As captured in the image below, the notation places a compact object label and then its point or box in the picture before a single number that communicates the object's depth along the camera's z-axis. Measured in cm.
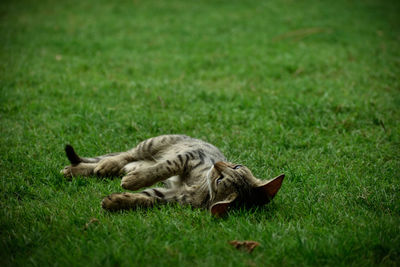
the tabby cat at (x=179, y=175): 691
